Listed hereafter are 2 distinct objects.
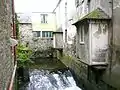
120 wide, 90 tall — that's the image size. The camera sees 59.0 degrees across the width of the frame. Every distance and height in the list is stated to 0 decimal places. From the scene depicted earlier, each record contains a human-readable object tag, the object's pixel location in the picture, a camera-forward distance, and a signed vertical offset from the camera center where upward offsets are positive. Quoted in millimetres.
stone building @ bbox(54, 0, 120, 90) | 4335 -126
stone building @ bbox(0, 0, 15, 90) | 1987 -75
